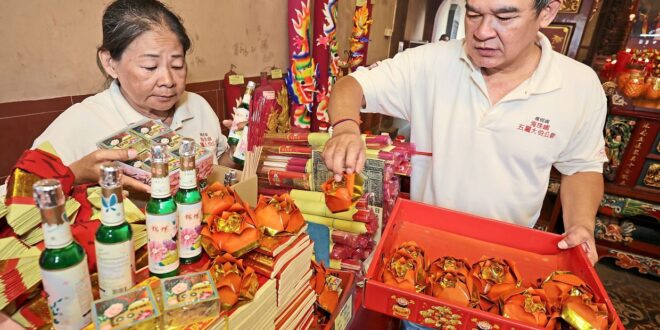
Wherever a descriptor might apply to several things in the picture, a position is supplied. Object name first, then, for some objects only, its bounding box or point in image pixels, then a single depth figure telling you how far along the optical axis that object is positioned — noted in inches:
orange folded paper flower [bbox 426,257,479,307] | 33.6
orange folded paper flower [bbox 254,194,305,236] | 38.3
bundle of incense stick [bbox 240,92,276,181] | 54.7
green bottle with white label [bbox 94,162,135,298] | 25.5
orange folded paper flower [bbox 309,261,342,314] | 51.0
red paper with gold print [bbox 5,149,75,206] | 28.4
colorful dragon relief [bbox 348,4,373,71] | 147.5
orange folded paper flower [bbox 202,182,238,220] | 36.8
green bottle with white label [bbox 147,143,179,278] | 28.3
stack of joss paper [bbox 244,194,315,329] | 36.0
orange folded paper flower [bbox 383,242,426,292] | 34.7
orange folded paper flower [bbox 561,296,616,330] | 30.5
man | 52.7
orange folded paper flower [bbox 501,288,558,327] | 31.2
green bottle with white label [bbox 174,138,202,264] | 30.5
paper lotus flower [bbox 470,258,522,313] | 36.0
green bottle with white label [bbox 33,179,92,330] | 22.5
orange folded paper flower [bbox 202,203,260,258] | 34.4
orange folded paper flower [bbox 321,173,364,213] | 48.3
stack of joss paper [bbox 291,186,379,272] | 63.3
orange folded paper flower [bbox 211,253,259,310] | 30.8
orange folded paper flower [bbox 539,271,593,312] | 33.9
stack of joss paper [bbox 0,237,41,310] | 25.9
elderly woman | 51.2
